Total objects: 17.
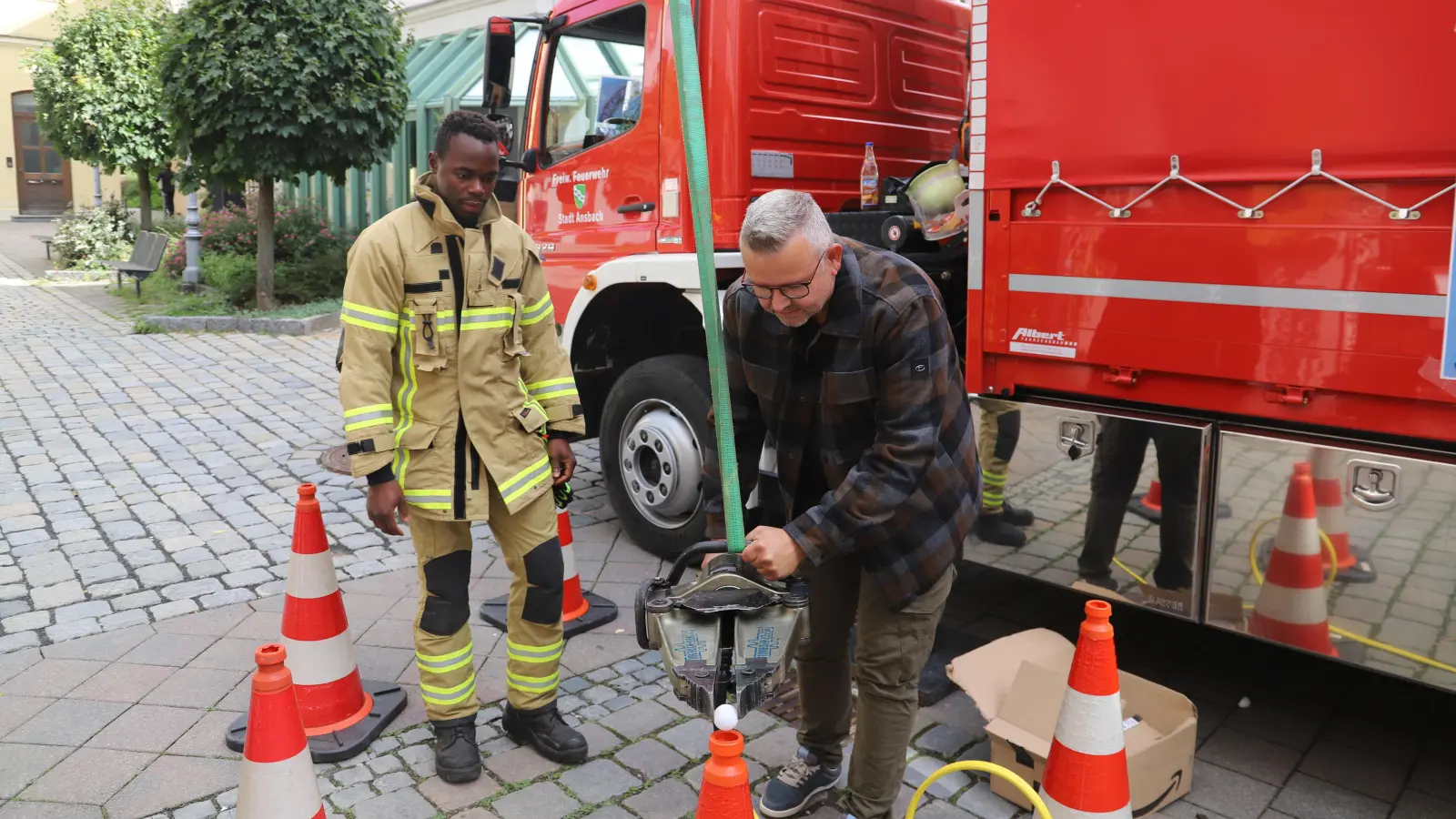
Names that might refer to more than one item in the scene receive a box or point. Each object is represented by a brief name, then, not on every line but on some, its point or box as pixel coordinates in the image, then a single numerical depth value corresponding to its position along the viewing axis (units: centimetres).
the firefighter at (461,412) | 295
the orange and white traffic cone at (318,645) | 340
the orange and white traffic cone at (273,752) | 232
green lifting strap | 214
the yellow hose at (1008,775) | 211
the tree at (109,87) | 1697
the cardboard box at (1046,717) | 303
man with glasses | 235
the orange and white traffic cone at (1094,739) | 244
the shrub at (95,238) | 1916
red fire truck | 272
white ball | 192
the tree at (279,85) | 1116
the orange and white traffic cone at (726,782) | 177
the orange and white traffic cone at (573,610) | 430
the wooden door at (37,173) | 3316
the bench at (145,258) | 1513
